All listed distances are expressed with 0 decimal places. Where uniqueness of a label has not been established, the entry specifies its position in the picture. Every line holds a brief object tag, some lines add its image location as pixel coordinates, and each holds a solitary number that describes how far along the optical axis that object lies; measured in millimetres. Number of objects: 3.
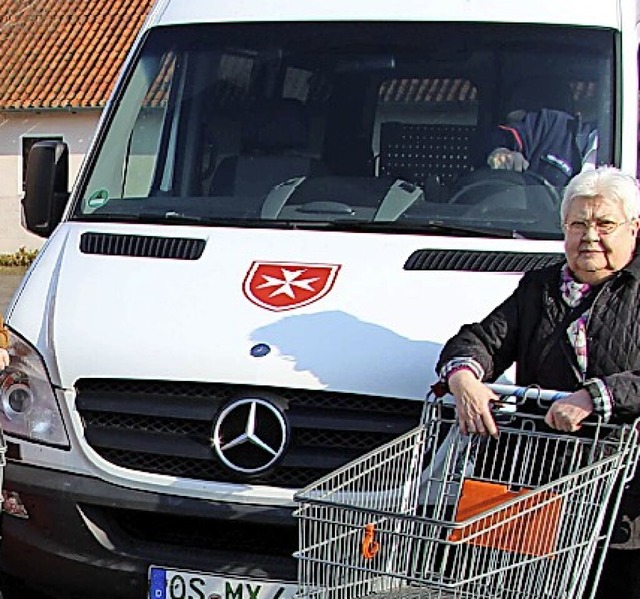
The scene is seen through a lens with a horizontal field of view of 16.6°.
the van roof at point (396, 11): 8853
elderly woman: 6347
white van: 7212
